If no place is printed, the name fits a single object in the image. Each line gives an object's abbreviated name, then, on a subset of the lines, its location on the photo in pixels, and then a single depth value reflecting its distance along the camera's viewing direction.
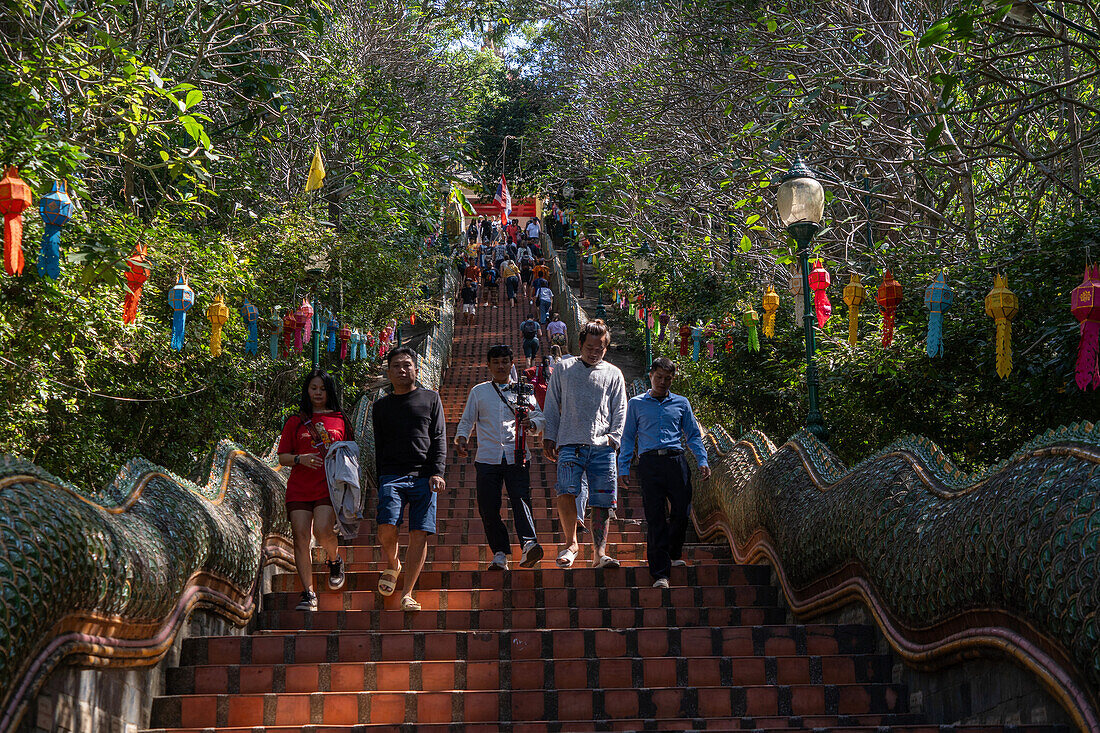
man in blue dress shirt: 7.30
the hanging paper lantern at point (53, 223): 7.40
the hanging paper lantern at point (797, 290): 10.09
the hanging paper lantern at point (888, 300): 9.57
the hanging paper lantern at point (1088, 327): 6.84
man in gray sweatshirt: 7.49
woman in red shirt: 6.98
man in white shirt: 7.35
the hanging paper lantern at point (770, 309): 13.30
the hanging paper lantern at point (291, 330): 15.98
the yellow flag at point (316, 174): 12.37
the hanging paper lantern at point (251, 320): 14.34
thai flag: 34.28
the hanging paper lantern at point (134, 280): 8.95
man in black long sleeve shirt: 6.77
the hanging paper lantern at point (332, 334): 18.31
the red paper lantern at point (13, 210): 6.92
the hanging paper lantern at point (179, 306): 11.03
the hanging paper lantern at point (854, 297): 10.01
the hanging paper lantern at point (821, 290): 10.73
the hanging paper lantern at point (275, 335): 15.78
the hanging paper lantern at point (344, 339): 19.00
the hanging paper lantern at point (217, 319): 12.06
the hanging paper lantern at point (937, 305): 8.69
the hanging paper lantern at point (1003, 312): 7.73
